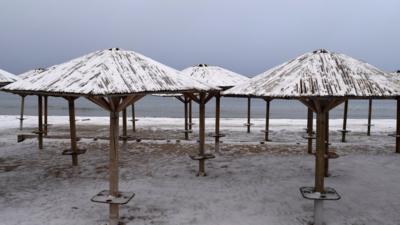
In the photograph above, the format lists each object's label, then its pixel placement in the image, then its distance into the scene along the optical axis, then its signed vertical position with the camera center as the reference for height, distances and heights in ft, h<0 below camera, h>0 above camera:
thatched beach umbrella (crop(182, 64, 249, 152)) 42.39 +2.57
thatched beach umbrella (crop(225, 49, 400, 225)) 19.83 +0.79
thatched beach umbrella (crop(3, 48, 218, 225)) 19.94 +0.76
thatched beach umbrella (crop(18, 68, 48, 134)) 51.65 +1.07
